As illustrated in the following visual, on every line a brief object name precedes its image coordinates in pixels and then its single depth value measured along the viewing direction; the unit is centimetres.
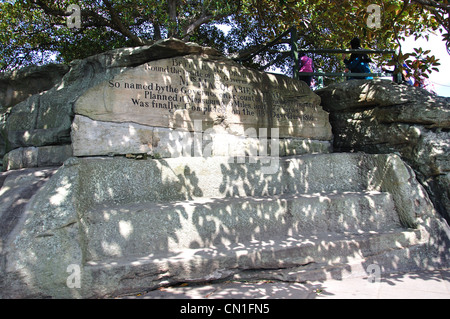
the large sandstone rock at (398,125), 528
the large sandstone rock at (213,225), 331
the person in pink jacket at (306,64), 733
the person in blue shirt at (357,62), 699
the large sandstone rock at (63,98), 506
